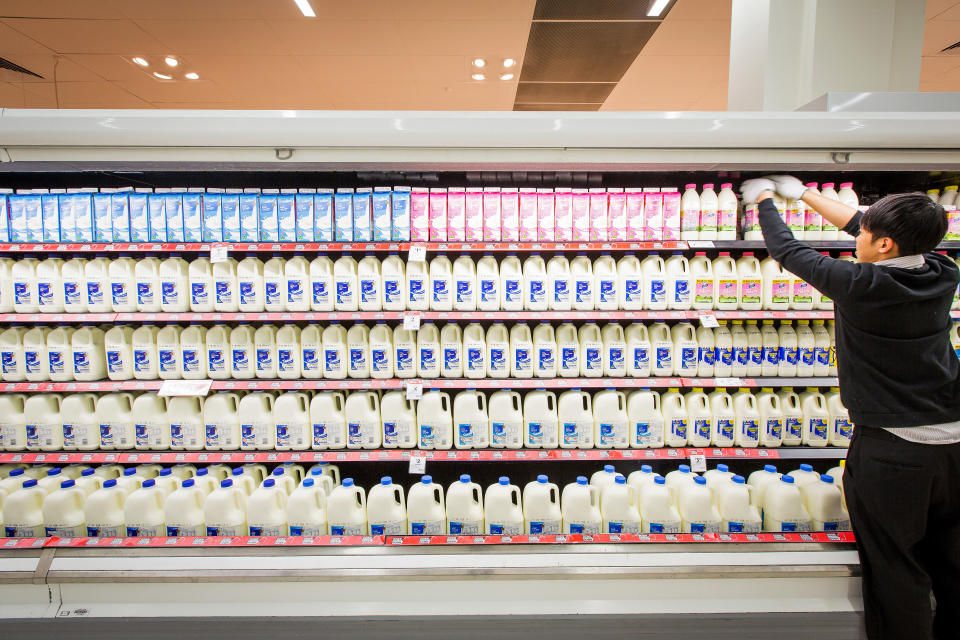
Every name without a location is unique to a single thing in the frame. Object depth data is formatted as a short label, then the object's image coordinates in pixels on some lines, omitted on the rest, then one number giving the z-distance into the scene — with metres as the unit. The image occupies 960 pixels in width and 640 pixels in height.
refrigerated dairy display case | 2.00
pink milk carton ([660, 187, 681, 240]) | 2.45
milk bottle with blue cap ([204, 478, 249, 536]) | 2.24
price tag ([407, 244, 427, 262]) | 2.29
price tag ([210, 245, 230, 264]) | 2.27
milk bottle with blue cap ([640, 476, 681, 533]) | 2.26
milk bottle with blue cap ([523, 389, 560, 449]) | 2.46
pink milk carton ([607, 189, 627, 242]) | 2.47
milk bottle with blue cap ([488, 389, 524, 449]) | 2.46
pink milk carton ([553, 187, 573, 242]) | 2.45
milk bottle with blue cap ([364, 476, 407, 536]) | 2.27
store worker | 1.72
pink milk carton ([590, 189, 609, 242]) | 2.45
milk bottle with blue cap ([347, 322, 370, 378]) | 2.47
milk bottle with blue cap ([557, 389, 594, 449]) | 2.46
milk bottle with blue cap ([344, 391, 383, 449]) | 2.46
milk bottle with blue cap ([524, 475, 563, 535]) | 2.27
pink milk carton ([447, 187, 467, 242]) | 2.44
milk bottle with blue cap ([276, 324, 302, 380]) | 2.46
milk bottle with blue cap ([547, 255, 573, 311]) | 2.43
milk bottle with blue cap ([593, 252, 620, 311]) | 2.45
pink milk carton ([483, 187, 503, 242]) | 2.44
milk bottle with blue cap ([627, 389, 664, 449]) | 2.48
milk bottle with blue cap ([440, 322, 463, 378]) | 2.48
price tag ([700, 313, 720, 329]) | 2.30
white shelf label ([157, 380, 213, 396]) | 2.34
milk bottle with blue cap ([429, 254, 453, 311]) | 2.43
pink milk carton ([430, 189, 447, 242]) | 2.43
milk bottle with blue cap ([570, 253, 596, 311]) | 2.44
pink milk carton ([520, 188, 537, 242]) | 2.45
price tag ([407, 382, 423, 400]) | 2.34
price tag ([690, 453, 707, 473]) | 2.39
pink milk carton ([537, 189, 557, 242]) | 2.44
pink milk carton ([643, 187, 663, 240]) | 2.44
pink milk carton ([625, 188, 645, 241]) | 2.46
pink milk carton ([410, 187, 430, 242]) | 2.44
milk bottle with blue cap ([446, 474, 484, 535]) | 2.28
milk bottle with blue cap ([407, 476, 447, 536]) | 2.28
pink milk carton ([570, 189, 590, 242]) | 2.46
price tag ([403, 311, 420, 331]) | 2.28
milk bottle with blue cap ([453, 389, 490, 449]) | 2.45
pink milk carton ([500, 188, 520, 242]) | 2.45
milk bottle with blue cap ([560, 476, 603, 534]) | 2.28
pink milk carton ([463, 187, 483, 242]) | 2.45
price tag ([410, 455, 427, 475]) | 2.33
